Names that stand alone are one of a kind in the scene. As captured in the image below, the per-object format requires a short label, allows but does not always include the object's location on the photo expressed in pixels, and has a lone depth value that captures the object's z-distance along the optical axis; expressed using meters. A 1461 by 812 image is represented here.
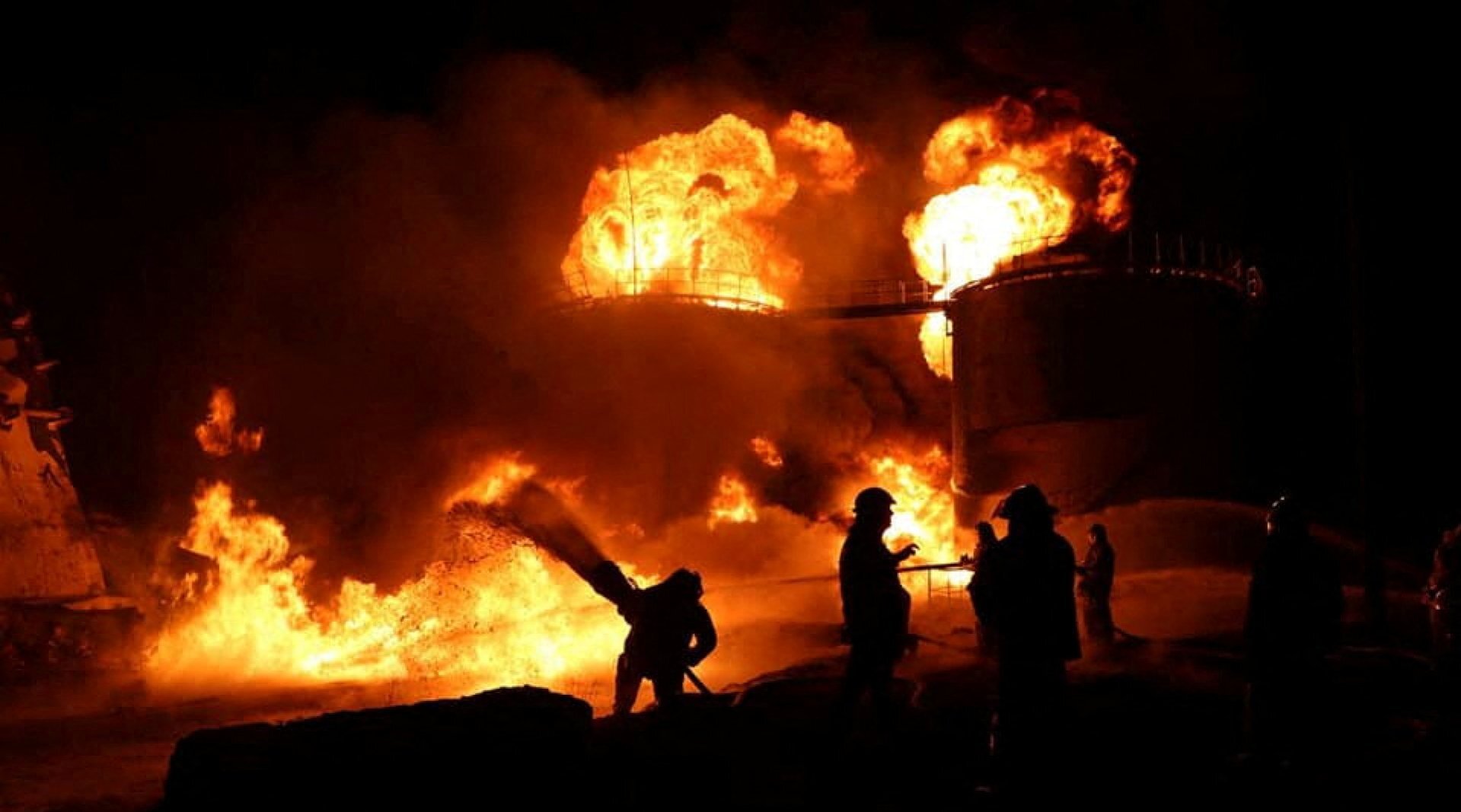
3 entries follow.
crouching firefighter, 10.26
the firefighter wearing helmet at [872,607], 7.79
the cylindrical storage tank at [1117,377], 21.86
